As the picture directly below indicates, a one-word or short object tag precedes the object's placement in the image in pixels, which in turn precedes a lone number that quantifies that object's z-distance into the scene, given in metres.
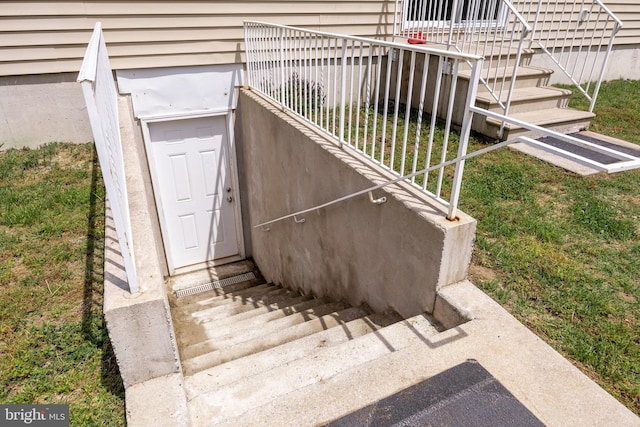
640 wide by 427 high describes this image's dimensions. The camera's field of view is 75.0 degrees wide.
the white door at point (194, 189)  6.32
